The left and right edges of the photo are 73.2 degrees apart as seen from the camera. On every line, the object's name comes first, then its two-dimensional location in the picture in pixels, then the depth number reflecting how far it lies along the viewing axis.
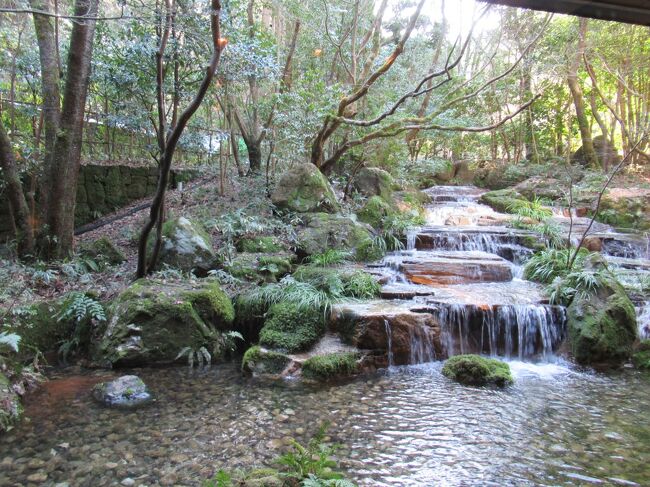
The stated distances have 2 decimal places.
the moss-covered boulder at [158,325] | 5.62
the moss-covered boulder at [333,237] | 8.92
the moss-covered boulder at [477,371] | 5.27
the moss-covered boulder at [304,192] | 10.20
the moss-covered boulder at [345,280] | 6.97
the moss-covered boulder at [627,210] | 12.01
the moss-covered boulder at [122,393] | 4.58
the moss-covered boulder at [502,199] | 14.08
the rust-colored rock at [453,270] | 8.09
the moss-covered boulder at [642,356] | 5.96
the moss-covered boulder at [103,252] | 7.72
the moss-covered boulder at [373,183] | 12.72
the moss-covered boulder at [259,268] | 7.53
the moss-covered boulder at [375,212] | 11.17
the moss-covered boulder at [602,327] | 6.05
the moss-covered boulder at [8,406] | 3.96
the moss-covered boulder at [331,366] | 5.38
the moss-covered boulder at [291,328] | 5.85
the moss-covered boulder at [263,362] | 5.50
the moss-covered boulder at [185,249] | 7.45
